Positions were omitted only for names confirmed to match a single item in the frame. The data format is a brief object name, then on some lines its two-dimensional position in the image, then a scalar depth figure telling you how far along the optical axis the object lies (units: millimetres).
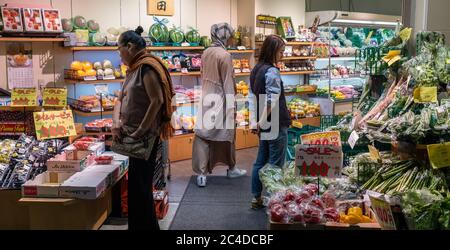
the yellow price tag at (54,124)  4465
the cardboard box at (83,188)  3754
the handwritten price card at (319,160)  2832
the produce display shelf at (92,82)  6062
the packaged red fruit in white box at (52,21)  5742
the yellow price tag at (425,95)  3103
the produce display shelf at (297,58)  8320
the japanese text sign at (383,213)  2416
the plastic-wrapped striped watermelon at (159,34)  6812
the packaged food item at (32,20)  5613
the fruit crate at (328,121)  4758
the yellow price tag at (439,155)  2674
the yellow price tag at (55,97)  4797
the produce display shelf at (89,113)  6016
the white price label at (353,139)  3539
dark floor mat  4543
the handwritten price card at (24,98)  4691
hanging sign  6945
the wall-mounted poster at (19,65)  5895
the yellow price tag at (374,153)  3240
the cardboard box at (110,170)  4153
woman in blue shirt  4570
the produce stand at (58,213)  3803
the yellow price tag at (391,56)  3680
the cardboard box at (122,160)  4570
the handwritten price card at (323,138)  3541
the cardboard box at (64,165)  4062
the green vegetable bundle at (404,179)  2721
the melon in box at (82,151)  4285
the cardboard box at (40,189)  3803
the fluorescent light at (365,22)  8333
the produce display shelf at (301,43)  8331
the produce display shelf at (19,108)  4736
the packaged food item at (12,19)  5492
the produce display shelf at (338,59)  8878
